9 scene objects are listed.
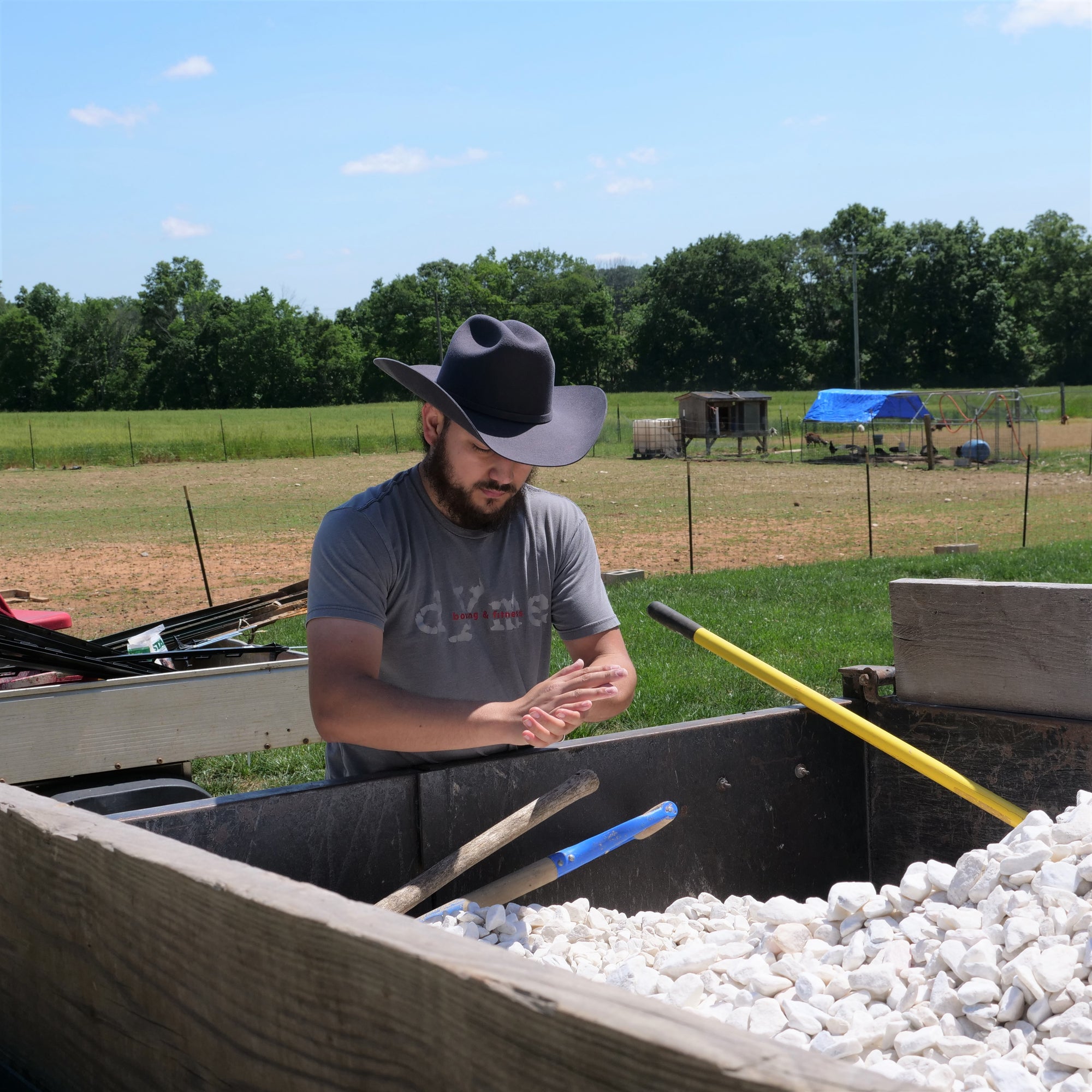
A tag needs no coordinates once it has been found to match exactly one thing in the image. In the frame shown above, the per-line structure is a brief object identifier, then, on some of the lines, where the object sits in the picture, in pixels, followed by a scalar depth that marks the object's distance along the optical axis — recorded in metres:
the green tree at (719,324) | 93.69
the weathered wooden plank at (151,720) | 3.16
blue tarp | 34.81
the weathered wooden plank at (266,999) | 0.83
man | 2.33
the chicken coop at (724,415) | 42.00
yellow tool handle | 2.58
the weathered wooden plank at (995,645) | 2.75
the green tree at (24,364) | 78.94
